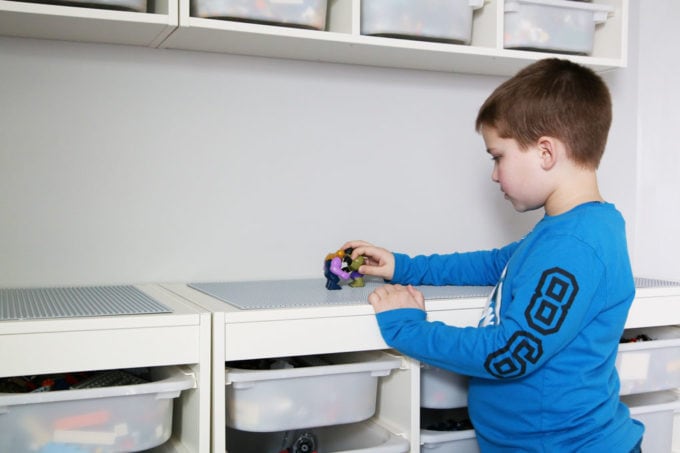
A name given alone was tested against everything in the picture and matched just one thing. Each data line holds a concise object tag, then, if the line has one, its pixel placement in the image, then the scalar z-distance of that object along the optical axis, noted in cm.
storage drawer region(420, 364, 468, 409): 132
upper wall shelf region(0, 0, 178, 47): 124
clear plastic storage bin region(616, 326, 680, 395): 143
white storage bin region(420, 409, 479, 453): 129
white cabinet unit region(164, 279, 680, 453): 112
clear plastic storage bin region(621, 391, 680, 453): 148
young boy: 108
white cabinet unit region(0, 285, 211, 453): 101
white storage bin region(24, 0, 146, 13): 127
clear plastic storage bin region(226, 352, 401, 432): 117
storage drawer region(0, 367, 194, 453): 102
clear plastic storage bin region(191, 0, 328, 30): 134
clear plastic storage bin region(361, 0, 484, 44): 146
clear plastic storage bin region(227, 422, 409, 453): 125
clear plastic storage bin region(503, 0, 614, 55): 158
